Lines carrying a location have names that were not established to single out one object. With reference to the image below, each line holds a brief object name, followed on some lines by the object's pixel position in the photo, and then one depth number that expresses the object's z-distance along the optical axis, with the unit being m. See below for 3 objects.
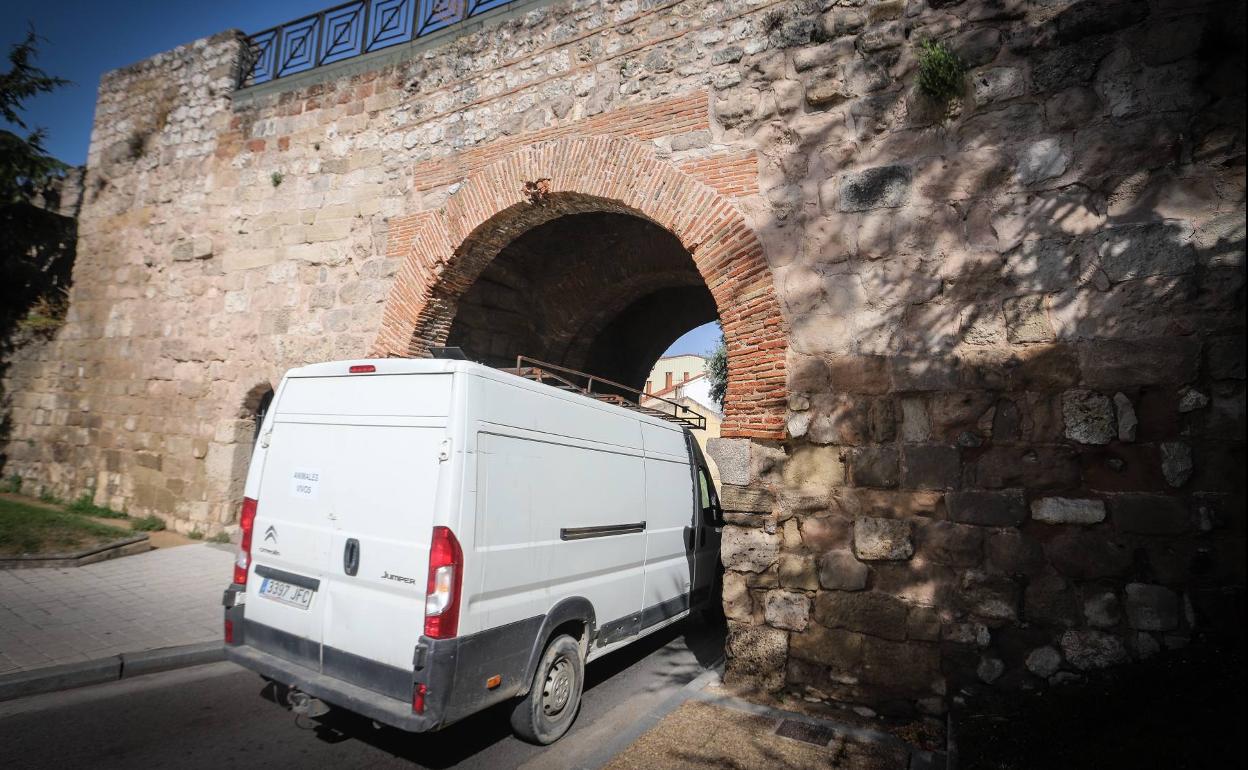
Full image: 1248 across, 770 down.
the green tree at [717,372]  28.75
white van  3.10
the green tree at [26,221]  10.54
